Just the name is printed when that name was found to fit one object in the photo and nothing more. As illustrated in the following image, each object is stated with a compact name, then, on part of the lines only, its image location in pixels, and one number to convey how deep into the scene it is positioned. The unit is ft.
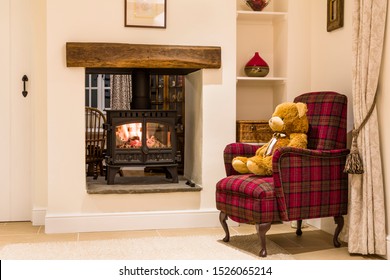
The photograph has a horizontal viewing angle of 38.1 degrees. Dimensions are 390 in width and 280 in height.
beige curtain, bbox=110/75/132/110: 25.32
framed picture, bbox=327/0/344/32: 13.78
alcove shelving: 16.16
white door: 15.47
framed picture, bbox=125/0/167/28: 14.51
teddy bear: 12.75
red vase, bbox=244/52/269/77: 15.57
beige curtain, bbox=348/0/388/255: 11.50
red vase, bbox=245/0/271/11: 15.62
